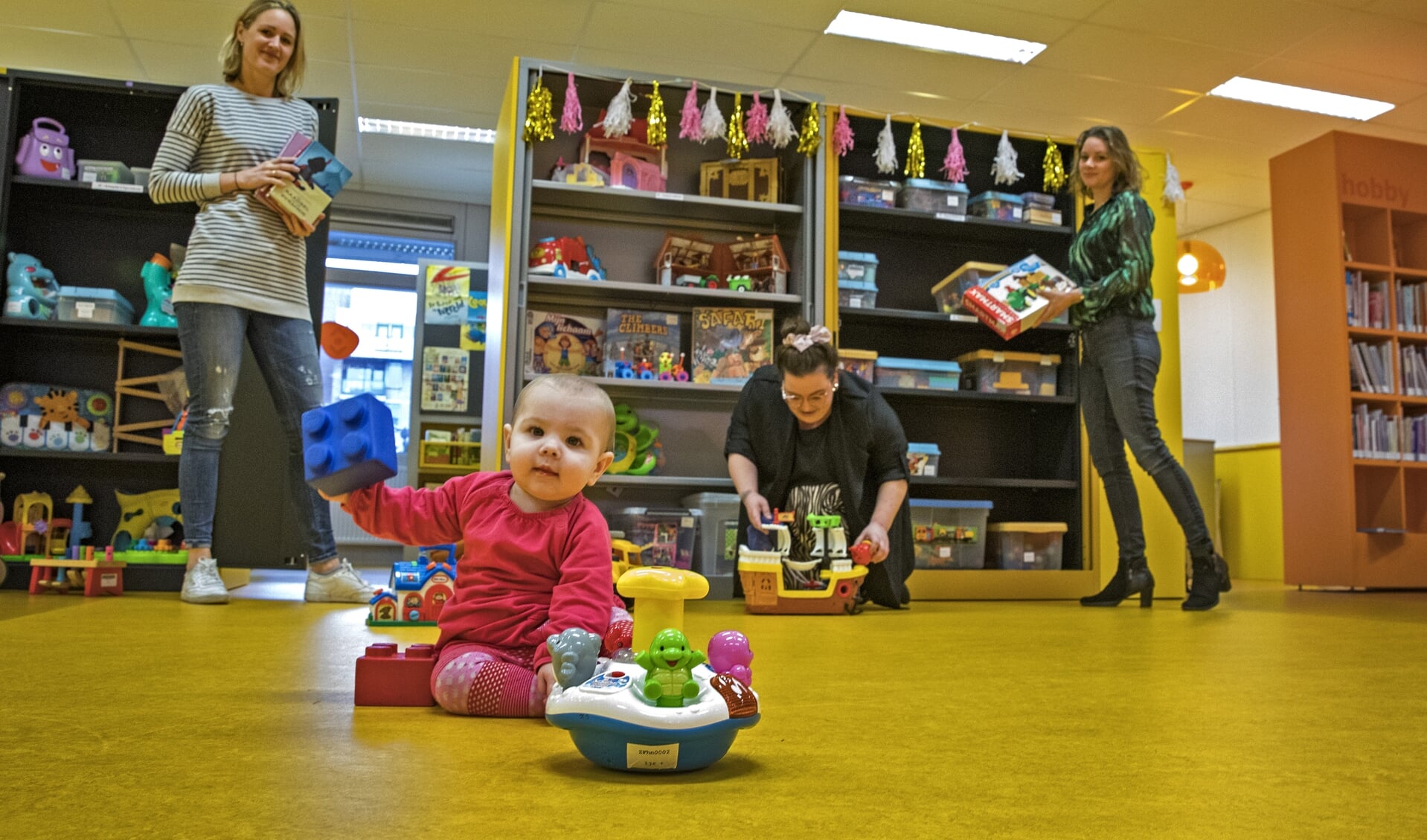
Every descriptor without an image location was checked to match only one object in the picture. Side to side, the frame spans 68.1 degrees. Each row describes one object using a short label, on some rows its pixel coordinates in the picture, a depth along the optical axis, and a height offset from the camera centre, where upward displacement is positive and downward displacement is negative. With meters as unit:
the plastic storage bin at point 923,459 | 4.27 +0.14
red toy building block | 1.34 -0.25
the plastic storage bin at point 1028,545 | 4.30 -0.20
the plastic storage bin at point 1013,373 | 4.38 +0.51
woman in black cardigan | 3.26 +0.12
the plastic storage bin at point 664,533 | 3.92 -0.16
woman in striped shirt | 2.93 +0.59
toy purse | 3.64 +1.13
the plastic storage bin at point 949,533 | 4.20 -0.16
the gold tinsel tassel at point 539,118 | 3.85 +1.35
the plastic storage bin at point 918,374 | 4.26 +0.49
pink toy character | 1.10 -0.17
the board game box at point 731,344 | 4.18 +0.58
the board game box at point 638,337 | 4.12 +0.59
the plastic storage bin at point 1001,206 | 4.44 +1.22
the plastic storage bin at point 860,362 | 4.16 +0.52
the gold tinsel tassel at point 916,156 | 4.24 +1.36
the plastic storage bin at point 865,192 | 4.30 +1.23
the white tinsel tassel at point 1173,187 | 4.45 +1.31
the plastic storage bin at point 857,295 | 4.24 +0.80
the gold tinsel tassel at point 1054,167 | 4.42 +1.38
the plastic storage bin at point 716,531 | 3.99 -0.16
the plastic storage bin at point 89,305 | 3.58 +0.59
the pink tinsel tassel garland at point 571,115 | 3.88 +1.37
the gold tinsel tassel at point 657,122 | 3.95 +1.37
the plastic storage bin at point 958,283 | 4.32 +0.88
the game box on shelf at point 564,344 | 4.06 +0.56
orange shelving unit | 5.62 +0.83
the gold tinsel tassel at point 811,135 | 4.11 +1.39
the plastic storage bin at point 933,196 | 4.39 +1.24
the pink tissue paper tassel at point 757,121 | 4.09 +1.43
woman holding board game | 3.49 +0.49
